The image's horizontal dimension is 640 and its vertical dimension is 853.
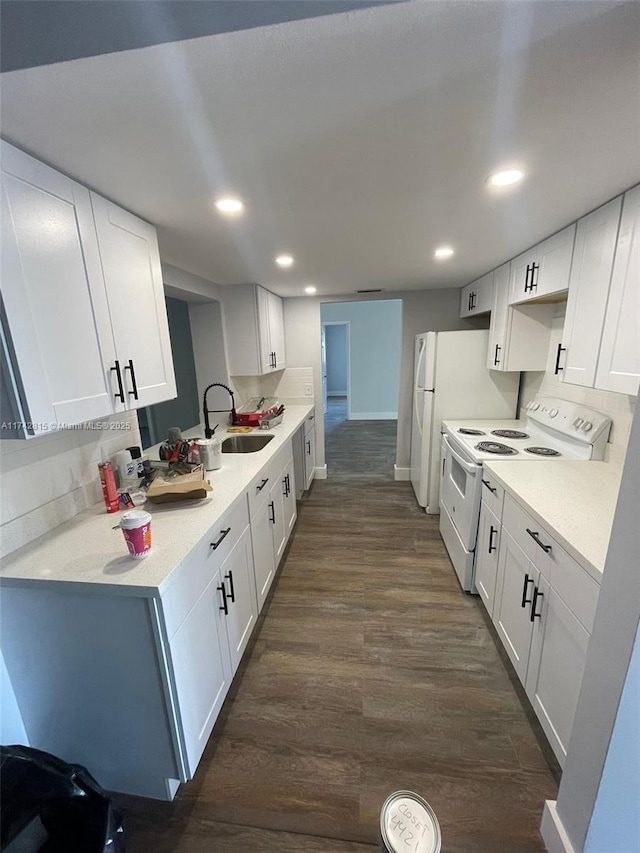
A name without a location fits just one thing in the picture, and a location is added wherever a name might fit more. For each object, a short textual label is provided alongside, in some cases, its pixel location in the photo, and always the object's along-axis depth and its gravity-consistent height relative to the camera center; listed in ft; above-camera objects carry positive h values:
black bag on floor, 2.85 -3.89
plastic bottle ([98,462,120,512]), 4.52 -1.74
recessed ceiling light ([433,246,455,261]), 6.62 +1.98
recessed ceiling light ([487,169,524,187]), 3.69 +1.93
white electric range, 6.34 -2.13
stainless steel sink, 8.48 -2.30
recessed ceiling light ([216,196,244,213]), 4.17 +1.92
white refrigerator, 9.31 -1.04
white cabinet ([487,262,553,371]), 7.77 +0.33
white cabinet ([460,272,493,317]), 8.99 +1.51
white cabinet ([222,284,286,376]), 9.55 +0.75
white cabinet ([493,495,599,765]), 3.60 -3.43
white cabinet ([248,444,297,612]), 6.11 -3.52
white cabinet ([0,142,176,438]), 3.01 +0.62
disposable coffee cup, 3.36 -1.79
